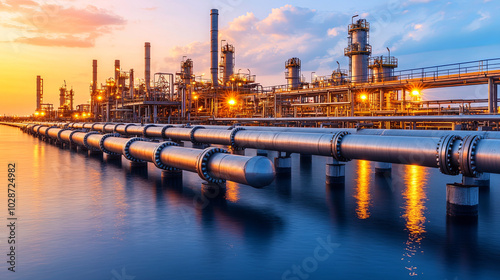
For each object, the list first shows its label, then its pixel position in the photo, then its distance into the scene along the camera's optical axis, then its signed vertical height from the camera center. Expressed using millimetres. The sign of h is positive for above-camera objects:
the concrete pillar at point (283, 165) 23266 -1763
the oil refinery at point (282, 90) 37466 +5198
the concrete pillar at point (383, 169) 22641 -1915
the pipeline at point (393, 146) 11773 -446
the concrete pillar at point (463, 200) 12984 -2082
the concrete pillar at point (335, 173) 19703 -1878
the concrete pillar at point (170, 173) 20666 -1984
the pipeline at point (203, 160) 13656 -1060
